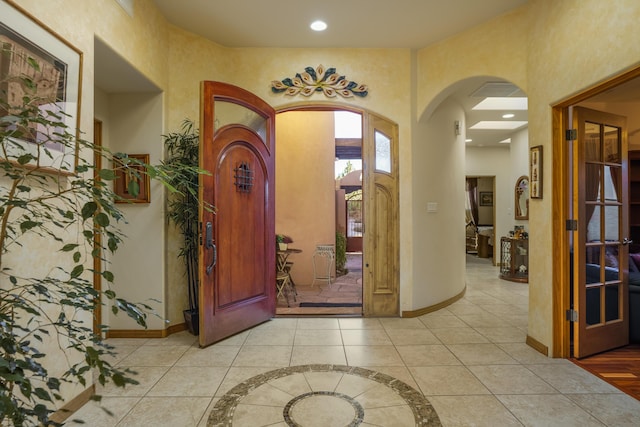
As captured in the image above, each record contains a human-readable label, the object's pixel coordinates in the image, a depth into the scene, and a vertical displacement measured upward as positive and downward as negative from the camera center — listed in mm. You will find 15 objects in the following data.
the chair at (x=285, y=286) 4999 -1077
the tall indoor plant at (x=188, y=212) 3535 +52
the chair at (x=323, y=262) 6367 -800
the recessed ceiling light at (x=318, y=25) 3631 +1950
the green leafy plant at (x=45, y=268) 822 -234
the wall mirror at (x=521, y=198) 7438 +395
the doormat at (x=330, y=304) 4874 -1187
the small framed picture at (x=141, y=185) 3561 +312
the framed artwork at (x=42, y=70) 1724 +801
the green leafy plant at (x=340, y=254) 7110 -748
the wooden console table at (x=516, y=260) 6578 -800
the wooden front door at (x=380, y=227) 4277 -121
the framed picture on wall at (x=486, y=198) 11430 +589
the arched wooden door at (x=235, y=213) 3273 +42
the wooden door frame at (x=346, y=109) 4230 +1277
